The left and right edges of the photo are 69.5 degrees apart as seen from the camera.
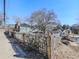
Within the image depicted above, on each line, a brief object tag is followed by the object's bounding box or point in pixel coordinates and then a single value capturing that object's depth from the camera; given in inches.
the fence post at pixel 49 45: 90.4
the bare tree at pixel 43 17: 578.5
